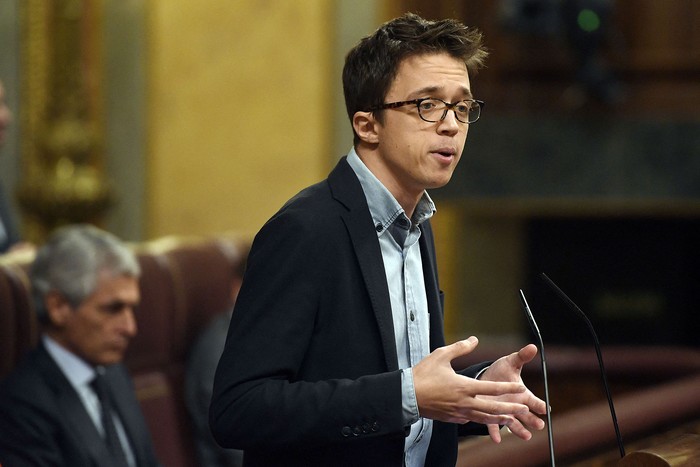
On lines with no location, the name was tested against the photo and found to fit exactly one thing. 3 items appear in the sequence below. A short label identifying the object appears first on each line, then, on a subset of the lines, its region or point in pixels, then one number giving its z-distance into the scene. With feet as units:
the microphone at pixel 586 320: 25.15
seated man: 28.71
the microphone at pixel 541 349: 25.00
